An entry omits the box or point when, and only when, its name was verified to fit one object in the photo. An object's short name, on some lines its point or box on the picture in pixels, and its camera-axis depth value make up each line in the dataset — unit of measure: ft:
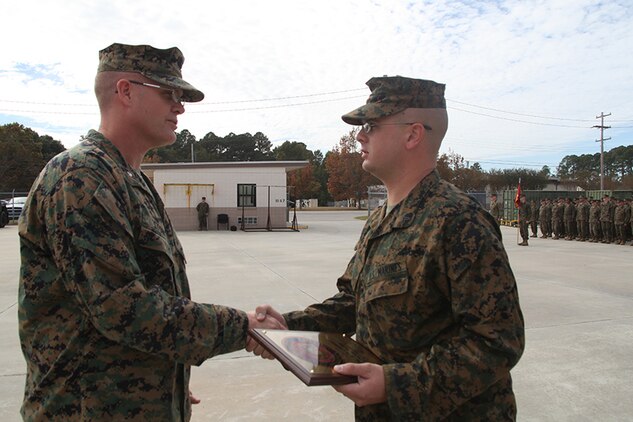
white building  75.00
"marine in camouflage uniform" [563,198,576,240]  62.28
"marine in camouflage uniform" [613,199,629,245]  54.34
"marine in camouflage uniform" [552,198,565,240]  63.98
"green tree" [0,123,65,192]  140.46
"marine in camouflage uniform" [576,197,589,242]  60.44
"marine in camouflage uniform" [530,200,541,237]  65.98
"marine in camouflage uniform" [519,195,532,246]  52.24
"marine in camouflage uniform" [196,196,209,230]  74.02
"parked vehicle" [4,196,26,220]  85.77
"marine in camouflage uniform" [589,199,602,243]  58.23
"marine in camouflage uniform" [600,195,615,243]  56.49
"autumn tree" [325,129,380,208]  177.88
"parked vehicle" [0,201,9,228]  75.61
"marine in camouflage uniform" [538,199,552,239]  67.15
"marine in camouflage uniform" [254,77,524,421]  4.85
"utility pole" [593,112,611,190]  163.73
